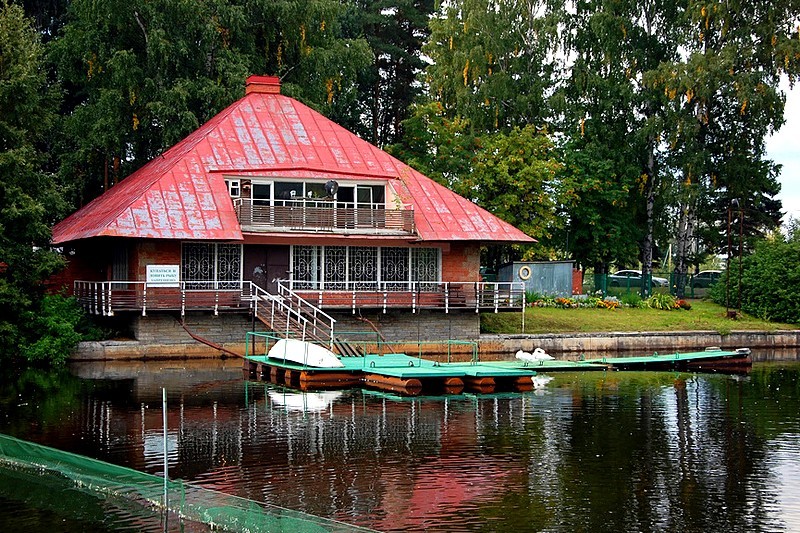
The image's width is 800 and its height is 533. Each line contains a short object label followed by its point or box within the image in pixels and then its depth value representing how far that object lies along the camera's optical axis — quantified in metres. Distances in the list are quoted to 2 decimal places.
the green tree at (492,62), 55.72
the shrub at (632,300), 50.75
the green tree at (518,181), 51.50
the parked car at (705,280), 57.95
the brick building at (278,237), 37.91
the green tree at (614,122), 55.16
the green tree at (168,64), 46.91
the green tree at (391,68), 66.50
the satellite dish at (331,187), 40.47
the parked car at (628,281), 56.49
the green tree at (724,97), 51.88
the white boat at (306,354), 31.18
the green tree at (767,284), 50.03
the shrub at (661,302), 50.97
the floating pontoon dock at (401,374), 30.00
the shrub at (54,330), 34.72
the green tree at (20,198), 34.88
